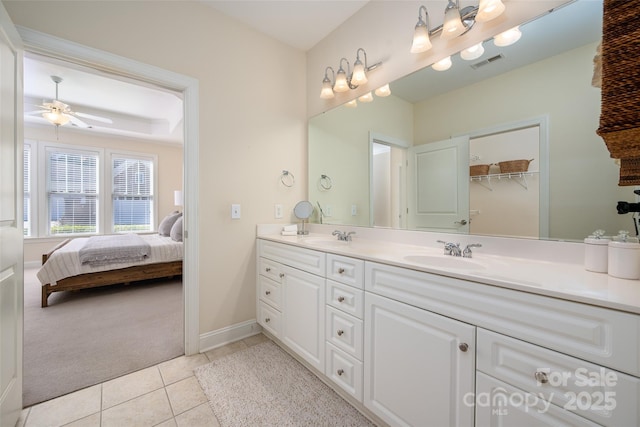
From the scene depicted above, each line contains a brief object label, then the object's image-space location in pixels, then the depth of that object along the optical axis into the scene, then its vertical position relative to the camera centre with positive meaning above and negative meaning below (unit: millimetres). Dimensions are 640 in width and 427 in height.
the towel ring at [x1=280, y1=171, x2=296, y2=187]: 2428 +318
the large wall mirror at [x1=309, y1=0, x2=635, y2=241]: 1115 +389
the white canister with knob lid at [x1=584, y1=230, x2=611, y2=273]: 964 -160
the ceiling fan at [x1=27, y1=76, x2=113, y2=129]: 3234 +1320
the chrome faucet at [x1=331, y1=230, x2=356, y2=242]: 1998 -186
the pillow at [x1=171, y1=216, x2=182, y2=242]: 3910 -303
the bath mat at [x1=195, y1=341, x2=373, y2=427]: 1334 -1078
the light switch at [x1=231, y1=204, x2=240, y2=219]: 2110 +5
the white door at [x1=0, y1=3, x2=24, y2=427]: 1140 -59
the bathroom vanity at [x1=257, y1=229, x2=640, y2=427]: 675 -444
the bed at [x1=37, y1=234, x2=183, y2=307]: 2836 -705
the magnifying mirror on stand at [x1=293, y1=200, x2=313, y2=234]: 2420 +15
